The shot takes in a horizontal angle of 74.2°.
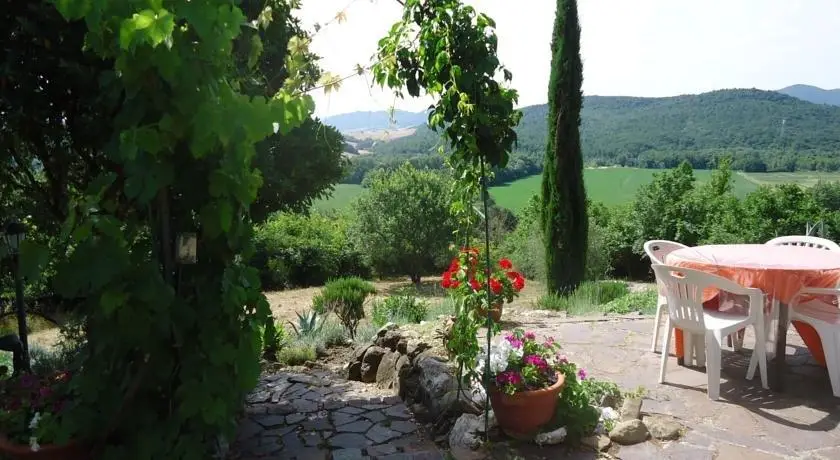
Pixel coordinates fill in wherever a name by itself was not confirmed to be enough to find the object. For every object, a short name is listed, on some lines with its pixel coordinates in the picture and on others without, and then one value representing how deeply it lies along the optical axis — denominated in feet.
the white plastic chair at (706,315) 10.09
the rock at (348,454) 8.84
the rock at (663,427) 8.82
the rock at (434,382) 10.25
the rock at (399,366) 11.96
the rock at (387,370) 12.49
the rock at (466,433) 8.79
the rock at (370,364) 13.12
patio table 10.28
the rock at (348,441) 9.35
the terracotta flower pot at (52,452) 6.23
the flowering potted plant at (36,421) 6.21
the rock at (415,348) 12.55
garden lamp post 10.70
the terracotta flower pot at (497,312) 16.21
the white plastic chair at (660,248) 13.78
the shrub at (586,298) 21.42
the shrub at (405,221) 42.78
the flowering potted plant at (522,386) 8.66
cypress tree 26.25
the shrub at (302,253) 40.11
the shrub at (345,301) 18.79
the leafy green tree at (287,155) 13.34
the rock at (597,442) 8.56
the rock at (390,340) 13.60
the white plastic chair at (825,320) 10.07
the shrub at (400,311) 18.34
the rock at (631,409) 9.27
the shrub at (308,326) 16.74
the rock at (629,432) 8.67
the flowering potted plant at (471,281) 9.09
